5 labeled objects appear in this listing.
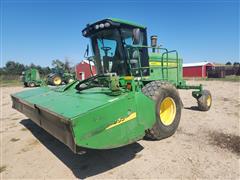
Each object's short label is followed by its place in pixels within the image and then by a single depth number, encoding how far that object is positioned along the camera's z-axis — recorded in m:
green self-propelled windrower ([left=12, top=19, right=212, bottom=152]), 2.44
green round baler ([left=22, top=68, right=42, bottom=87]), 21.37
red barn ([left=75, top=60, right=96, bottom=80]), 32.85
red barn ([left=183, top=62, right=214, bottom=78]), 35.62
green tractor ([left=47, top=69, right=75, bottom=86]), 19.89
